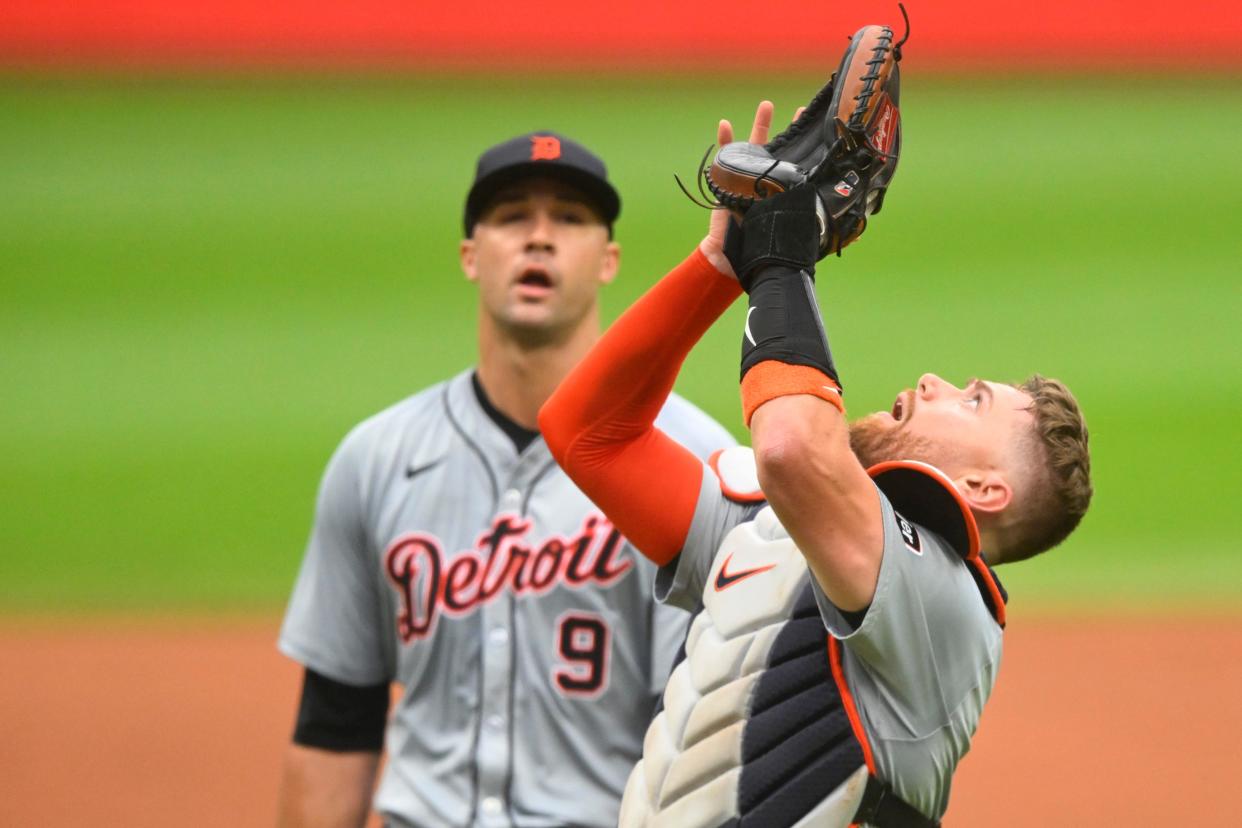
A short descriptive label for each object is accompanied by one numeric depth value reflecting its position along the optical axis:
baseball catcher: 16.69
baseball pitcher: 17.28
